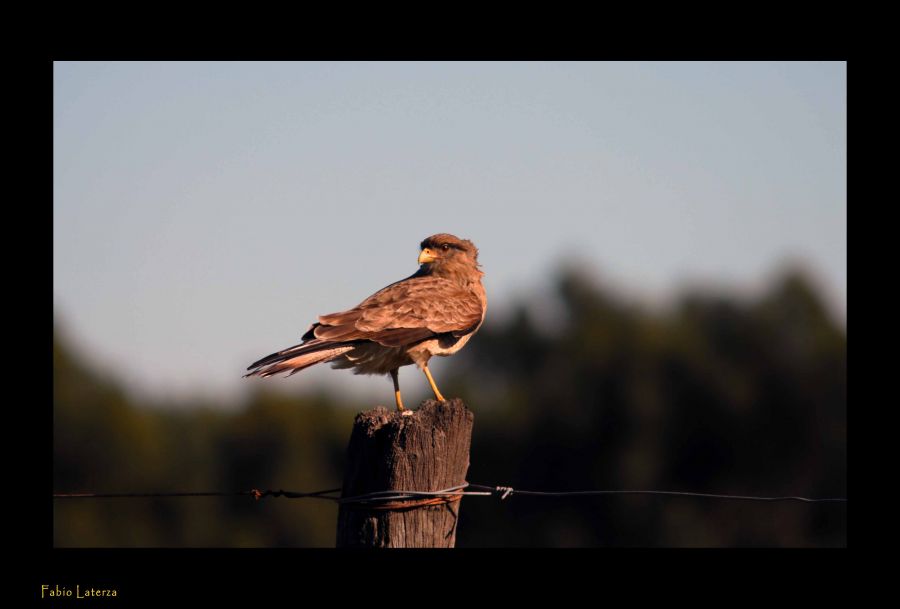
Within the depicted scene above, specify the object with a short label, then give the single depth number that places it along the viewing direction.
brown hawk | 19.00
